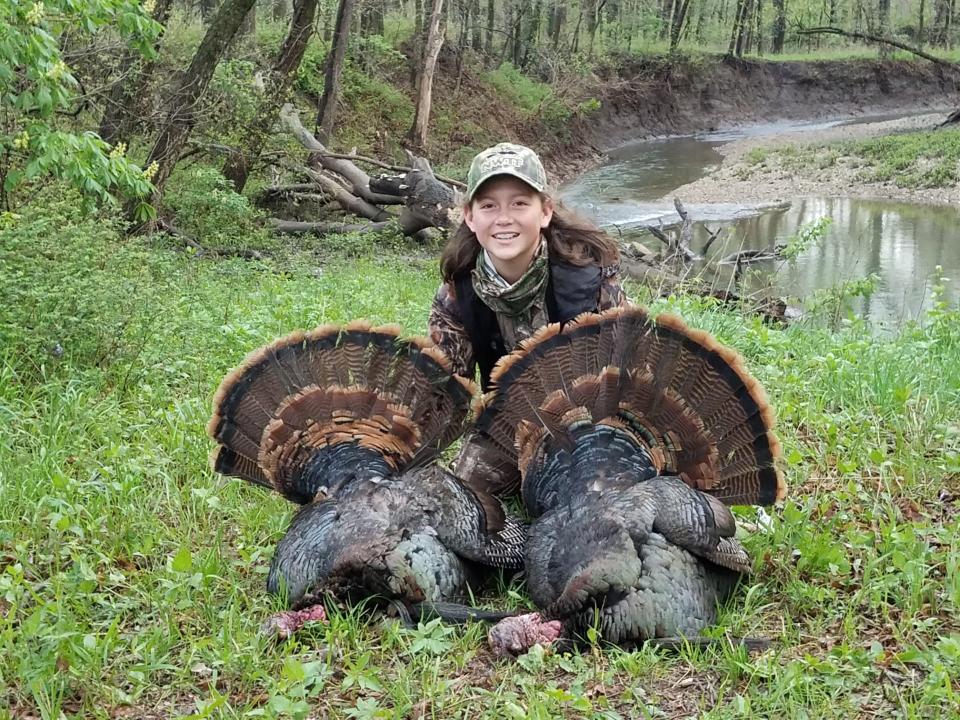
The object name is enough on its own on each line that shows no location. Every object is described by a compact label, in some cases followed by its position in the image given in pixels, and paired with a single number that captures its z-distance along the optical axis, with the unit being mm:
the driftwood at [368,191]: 10250
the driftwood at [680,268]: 8287
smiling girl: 3336
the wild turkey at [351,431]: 2953
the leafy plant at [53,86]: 4398
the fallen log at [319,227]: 11516
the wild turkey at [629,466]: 2590
